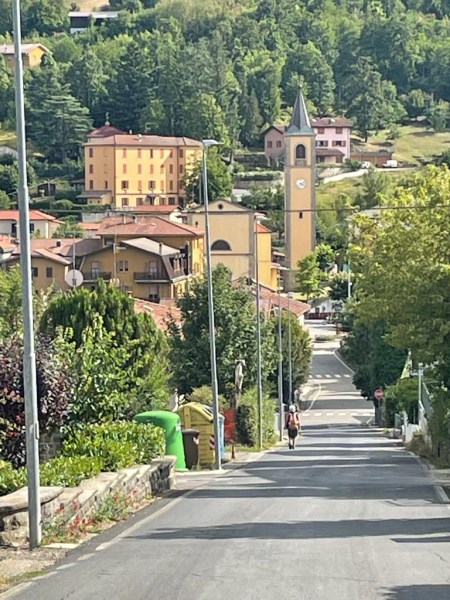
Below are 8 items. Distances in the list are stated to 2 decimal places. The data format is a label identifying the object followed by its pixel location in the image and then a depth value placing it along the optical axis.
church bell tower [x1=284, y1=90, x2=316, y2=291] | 138.62
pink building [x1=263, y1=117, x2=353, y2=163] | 176.12
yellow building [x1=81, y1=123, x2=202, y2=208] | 152.25
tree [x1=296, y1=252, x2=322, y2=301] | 127.56
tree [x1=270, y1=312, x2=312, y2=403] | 78.19
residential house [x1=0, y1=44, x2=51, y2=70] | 189.59
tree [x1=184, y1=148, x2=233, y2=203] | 144.12
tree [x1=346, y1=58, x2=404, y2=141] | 194.25
